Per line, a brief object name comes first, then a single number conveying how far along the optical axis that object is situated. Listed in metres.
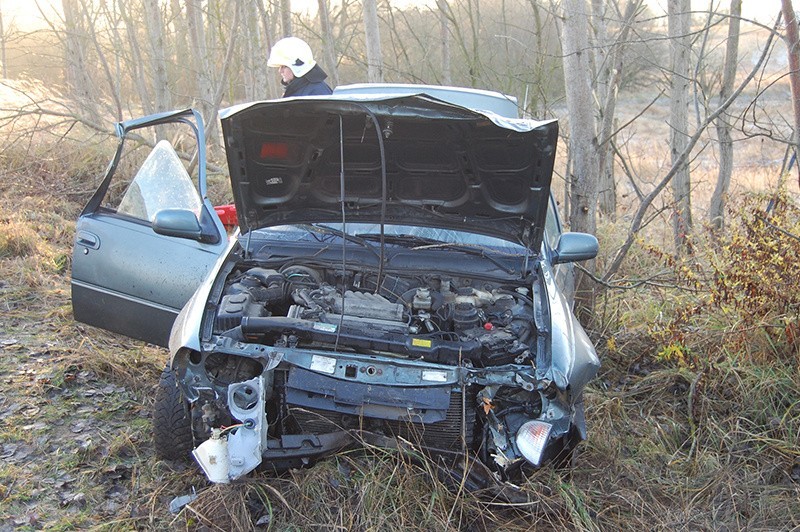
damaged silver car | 3.13
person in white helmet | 5.96
